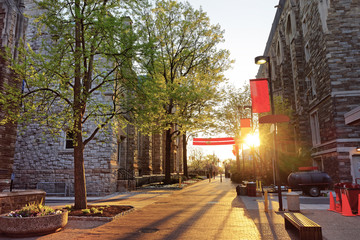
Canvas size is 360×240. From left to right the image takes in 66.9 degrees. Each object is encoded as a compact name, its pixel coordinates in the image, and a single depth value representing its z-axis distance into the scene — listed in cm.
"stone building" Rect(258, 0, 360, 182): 1923
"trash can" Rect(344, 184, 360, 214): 1009
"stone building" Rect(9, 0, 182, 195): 1895
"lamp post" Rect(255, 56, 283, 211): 1116
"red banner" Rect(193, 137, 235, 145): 3447
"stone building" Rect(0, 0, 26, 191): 1285
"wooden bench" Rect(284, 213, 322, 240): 591
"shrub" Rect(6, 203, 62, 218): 760
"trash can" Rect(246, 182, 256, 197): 1728
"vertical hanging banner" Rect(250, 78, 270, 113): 1238
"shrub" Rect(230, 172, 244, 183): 3373
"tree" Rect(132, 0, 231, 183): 2458
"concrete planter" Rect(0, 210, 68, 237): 722
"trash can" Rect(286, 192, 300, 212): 1045
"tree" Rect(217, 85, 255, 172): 3956
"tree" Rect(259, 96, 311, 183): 2452
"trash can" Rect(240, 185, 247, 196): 1800
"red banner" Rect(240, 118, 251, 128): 2362
